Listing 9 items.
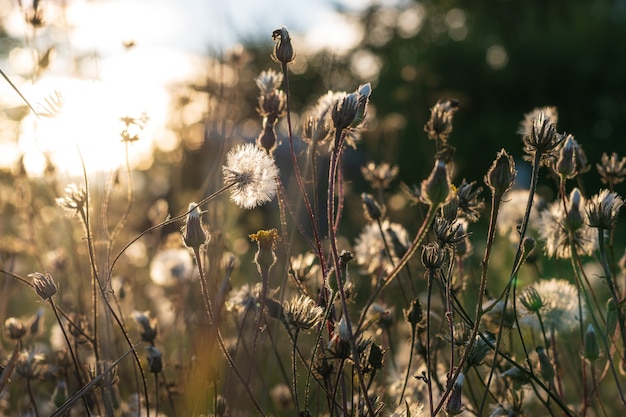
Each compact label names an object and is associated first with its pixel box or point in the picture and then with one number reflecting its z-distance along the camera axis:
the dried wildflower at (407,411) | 0.47
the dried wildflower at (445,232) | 0.46
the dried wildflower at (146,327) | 0.57
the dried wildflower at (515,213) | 0.69
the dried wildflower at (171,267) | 0.79
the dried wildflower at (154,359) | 0.55
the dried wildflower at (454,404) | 0.47
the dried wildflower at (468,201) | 0.50
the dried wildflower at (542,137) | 0.47
